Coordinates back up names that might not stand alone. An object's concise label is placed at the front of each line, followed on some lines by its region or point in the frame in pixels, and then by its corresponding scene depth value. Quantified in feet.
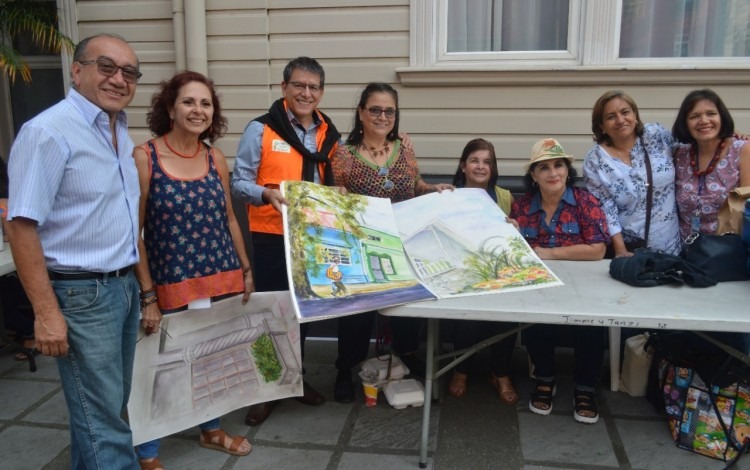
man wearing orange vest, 9.66
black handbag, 8.98
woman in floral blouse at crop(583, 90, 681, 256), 10.43
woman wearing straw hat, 10.32
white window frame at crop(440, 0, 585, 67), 13.79
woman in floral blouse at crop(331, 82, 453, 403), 10.00
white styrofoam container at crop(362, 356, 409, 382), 11.19
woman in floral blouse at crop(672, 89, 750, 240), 9.99
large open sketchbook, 7.95
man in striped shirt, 6.10
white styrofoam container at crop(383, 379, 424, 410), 10.85
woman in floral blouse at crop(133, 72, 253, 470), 7.98
